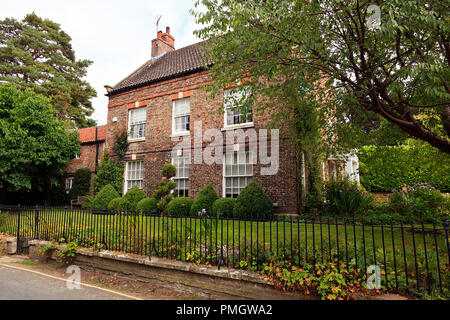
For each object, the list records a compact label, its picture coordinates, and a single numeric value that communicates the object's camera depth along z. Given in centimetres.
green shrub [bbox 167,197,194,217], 1205
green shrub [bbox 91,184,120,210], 1431
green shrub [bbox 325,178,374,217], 1109
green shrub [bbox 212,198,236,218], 1119
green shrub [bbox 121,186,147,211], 1340
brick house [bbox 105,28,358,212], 1199
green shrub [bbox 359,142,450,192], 809
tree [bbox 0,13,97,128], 2492
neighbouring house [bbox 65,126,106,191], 1905
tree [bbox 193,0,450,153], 533
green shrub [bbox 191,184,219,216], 1169
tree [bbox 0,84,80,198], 1443
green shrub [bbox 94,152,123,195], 1598
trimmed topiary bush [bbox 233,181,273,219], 1039
